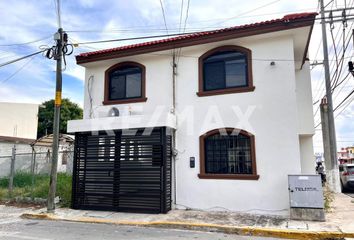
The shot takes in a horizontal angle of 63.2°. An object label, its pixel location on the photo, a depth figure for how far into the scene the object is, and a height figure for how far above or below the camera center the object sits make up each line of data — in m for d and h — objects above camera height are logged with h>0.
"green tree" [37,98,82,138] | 35.68 +6.19
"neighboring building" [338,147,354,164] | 58.39 +2.00
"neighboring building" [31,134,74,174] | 19.56 +0.61
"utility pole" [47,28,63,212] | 9.99 +1.39
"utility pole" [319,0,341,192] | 14.06 +1.22
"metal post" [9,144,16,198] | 12.29 -0.43
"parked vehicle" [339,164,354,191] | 15.37 -0.83
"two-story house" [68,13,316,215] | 9.08 +1.14
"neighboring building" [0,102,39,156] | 28.88 +4.51
